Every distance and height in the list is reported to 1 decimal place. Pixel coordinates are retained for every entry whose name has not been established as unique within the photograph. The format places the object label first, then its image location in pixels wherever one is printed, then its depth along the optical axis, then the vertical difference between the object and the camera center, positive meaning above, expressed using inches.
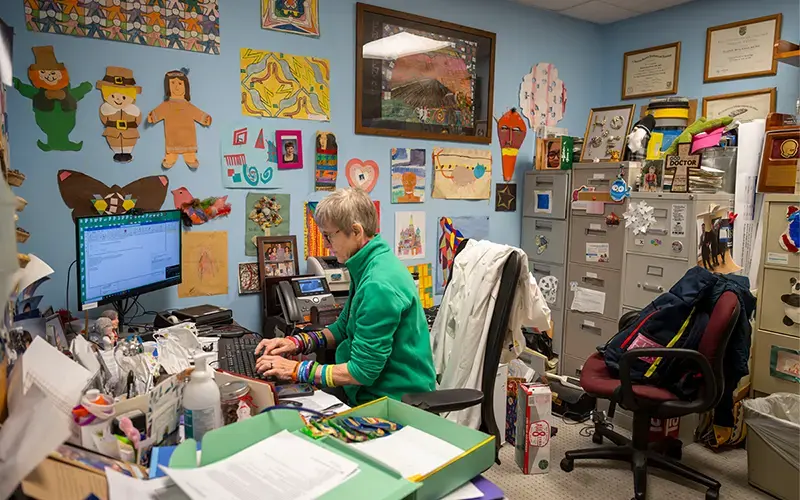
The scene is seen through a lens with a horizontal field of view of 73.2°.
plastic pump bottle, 45.4 -18.1
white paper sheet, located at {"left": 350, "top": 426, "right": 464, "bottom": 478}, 40.3 -20.2
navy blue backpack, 92.4 -22.1
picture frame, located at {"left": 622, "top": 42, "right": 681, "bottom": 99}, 145.3 +35.7
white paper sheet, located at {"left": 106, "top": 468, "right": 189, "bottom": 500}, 34.5 -19.9
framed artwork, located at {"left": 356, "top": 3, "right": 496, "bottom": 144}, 119.1 +27.7
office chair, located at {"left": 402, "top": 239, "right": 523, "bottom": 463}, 68.5 -17.9
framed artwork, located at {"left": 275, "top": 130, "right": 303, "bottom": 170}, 108.3 +8.7
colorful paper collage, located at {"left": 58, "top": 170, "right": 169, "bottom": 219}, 88.1 -1.2
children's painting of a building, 128.0 -9.8
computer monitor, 72.8 -10.0
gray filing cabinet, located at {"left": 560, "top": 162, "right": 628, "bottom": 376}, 130.8 -17.3
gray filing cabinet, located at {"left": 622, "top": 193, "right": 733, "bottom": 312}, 116.0 -10.3
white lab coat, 75.7 -17.2
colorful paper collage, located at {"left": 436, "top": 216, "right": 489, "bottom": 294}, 135.3 -10.8
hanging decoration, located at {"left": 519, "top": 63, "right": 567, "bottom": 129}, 147.4 +28.1
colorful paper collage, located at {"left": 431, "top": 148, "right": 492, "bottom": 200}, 132.9 +5.5
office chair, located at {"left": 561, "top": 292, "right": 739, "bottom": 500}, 87.7 -32.9
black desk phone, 93.6 -18.5
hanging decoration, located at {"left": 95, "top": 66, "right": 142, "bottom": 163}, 90.0 +12.8
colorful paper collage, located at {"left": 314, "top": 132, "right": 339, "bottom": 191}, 112.7 +6.4
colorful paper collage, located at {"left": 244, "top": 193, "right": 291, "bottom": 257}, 106.9 -5.1
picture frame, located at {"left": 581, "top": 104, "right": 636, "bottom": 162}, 137.8 +17.5
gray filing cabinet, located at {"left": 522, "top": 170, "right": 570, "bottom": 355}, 141.9 -8.6
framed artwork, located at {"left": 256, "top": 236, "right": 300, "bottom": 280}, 108.0 -13.3
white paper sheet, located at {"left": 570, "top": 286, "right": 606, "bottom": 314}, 134.3 -25.8
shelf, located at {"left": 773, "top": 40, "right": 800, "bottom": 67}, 107.8 +30.5
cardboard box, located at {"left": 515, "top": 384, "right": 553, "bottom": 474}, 102.5 -44.2
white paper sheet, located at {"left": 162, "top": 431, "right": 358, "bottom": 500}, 35.7 -19.7
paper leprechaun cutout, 83.8 +14.1
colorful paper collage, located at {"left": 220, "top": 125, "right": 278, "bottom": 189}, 103.0 +6.1
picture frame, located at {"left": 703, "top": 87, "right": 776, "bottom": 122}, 128.5 +23.8
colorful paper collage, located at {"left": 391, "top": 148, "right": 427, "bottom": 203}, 125.8 +4.5
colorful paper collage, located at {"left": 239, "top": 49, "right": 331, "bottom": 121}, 104.2 +21.1
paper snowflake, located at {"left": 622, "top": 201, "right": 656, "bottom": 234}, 123.6 -4.0
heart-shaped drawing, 118.6 +4.3
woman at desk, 61.9 -15.9
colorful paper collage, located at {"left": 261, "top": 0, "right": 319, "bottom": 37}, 104.8 +34.7
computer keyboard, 67.1 -21.8
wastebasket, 90.9 -41.6
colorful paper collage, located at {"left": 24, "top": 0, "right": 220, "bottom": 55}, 84.4 +27.7
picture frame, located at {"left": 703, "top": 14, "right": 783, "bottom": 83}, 127.3 +37.4
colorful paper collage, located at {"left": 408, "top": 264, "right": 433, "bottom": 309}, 132.8 -21.6
